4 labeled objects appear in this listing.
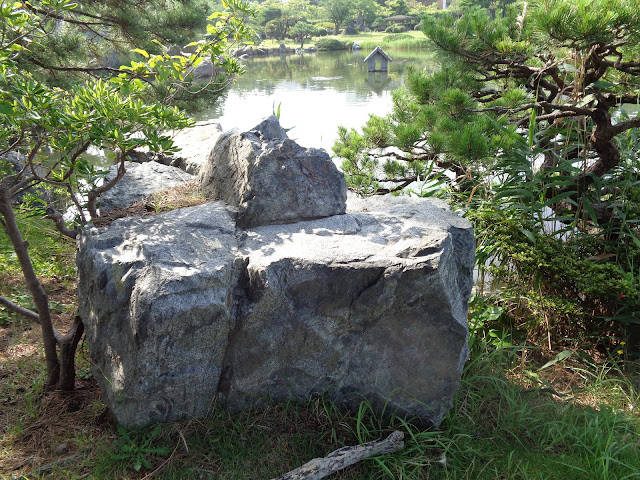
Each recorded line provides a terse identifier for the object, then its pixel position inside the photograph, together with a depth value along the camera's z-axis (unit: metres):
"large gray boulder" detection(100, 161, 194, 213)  2.81
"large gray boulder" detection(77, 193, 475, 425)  1.97
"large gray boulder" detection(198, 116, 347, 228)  2.43
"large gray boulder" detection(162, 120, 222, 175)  3.40
